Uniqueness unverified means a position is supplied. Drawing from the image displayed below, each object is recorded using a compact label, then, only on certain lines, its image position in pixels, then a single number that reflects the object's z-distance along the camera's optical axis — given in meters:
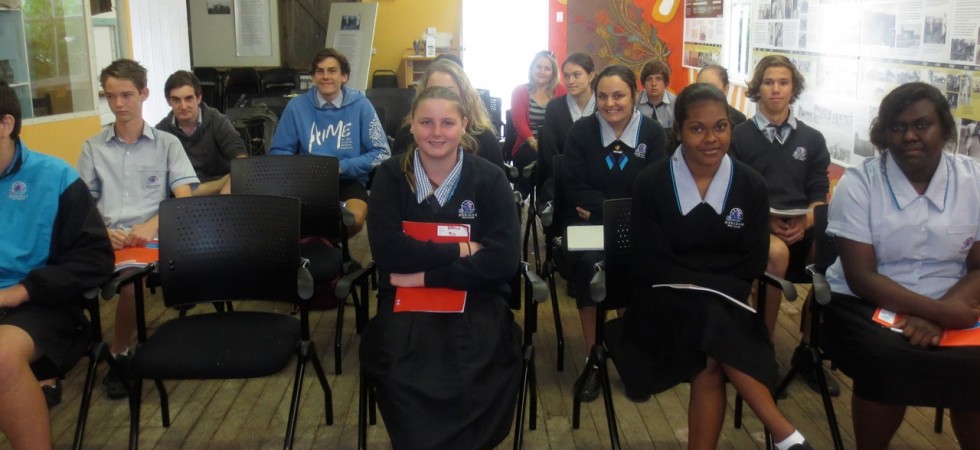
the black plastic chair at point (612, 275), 2.79
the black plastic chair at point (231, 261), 2.85
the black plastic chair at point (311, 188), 3.75
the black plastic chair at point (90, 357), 2.59
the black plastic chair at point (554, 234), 3.72
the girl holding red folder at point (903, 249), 2.47
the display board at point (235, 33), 10.62
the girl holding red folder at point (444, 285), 2.44
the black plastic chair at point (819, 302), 2.64
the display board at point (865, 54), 3.64
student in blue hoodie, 4.56
